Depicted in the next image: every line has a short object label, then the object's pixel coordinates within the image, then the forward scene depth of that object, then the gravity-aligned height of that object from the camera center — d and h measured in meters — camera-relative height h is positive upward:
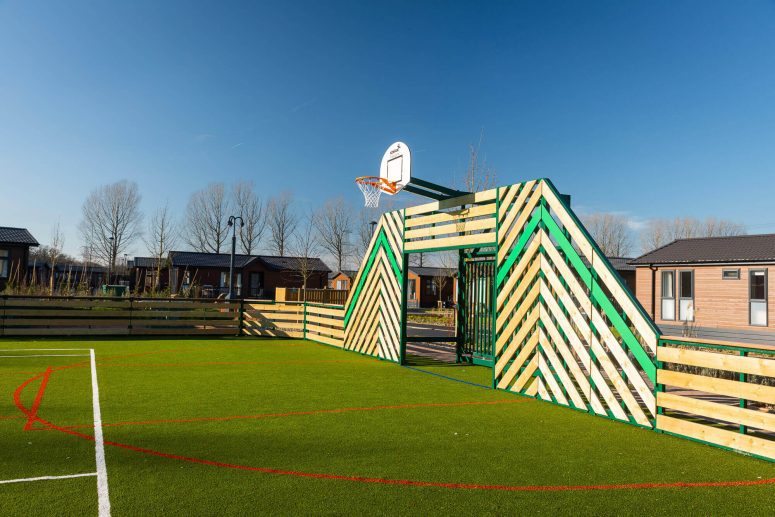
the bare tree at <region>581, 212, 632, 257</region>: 62.94 +7.61
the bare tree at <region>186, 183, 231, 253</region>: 53.09 +5.67
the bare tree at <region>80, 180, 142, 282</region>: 44.62 +4.41
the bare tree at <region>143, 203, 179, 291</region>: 29.93 +2.61
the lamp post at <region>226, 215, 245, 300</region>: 21.94 +2.17
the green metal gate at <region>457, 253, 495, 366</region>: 10.97 -0.28
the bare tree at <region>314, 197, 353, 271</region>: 51.59 +5.20
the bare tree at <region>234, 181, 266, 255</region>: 54.31 +6.46
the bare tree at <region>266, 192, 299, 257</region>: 55.00 +5.98
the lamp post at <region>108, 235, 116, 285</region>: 44.62 +2.58
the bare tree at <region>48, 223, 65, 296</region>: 23.25 +1.70
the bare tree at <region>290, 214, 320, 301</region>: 44.14 +2.54
